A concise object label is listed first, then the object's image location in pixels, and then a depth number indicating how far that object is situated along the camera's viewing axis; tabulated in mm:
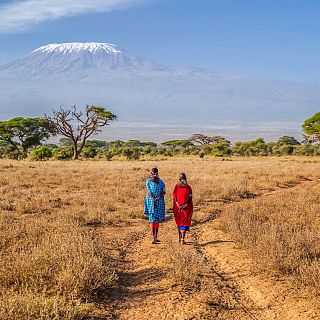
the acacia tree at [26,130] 52594
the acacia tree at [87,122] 46062
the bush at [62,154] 47156
